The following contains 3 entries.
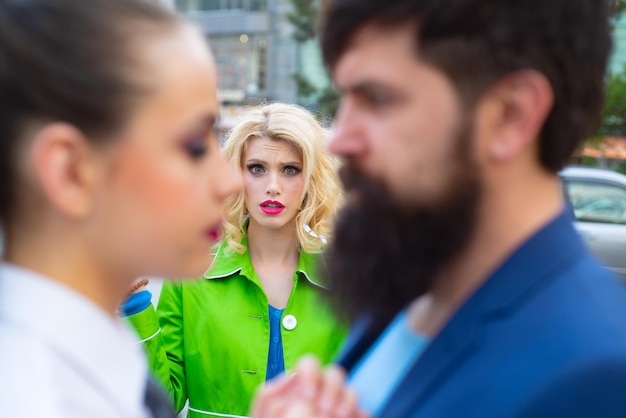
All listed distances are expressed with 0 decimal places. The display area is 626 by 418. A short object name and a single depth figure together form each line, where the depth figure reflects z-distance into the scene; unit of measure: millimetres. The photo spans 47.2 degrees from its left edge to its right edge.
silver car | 7734
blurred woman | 1008
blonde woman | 2637
